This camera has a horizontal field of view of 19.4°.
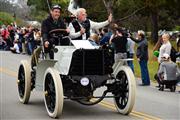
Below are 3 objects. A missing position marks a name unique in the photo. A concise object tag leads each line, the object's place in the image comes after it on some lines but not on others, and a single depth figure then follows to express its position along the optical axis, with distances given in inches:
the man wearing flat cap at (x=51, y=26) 446.9
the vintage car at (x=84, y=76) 415.5
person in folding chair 652.7
